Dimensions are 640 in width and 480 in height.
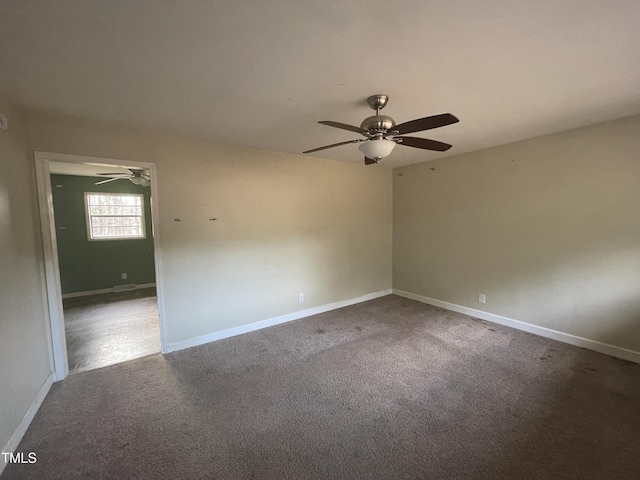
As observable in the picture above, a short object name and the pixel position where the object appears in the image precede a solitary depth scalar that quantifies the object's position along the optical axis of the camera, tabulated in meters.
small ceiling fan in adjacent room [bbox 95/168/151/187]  3.66
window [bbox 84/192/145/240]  5.33
